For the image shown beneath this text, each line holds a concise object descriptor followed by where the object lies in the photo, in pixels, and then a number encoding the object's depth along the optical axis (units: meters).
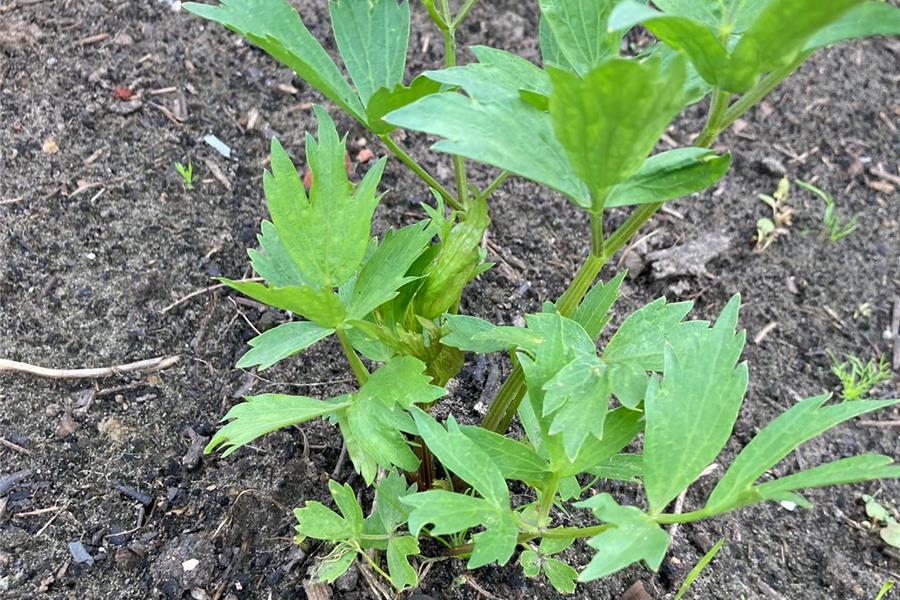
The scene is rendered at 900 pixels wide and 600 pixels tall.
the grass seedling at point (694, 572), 0.48
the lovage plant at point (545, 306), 0.43
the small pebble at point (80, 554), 0.56
